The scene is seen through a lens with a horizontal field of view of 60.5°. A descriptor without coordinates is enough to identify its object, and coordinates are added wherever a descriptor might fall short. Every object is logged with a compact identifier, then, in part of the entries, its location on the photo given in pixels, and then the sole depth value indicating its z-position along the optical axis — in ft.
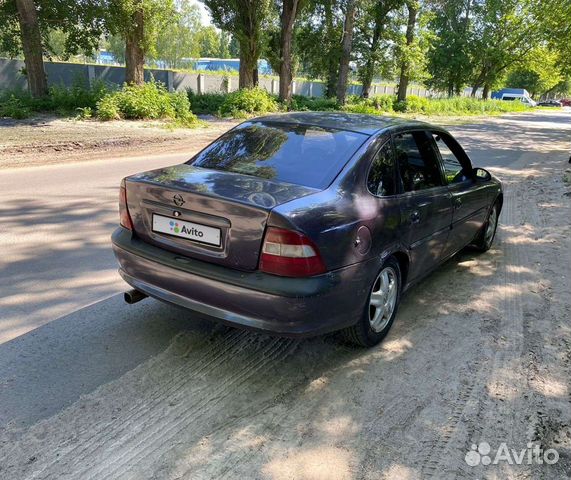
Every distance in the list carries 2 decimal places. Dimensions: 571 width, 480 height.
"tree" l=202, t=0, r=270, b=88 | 71.72
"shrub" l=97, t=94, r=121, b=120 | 51.78
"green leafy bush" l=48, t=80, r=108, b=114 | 54.13
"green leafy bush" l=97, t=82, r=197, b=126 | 52.75
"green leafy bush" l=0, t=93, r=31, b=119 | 48.55
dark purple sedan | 9.37
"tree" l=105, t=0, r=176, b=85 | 54.70
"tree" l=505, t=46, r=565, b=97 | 159.64
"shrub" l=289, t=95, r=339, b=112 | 85.15
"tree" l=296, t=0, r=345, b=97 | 103.14
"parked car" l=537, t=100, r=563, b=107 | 276.90
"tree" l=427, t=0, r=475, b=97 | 168.35
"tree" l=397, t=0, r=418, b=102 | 104.53
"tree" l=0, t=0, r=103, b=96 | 52.85
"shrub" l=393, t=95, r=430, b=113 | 113.02
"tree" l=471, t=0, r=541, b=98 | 156.25
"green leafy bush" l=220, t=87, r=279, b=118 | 69.92
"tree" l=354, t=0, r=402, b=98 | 106.52
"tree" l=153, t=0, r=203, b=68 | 224.53
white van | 229.45
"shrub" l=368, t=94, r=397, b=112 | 106.70
